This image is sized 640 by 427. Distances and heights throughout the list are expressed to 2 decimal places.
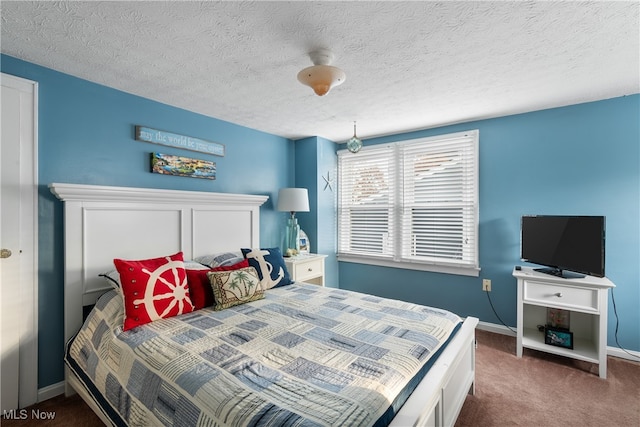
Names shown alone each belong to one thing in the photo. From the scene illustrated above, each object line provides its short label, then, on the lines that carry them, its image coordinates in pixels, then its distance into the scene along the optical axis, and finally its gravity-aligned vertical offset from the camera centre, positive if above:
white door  1.91 -0.23
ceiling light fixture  1.78 +0.82
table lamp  3.53 +0.05
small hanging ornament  2.86 +0.63
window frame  3.23 -0.10
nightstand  3.32 -0.64
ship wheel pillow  1.83 -0.51
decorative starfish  4.04 +0.41
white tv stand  2.33 -0.75
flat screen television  2.39 -0.26
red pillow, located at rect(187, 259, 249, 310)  2.14 -0.56
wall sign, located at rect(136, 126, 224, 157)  2.57 +0.65
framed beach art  2.67 +0.42
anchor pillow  2.60 -0.49
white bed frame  1.47 -0.26
